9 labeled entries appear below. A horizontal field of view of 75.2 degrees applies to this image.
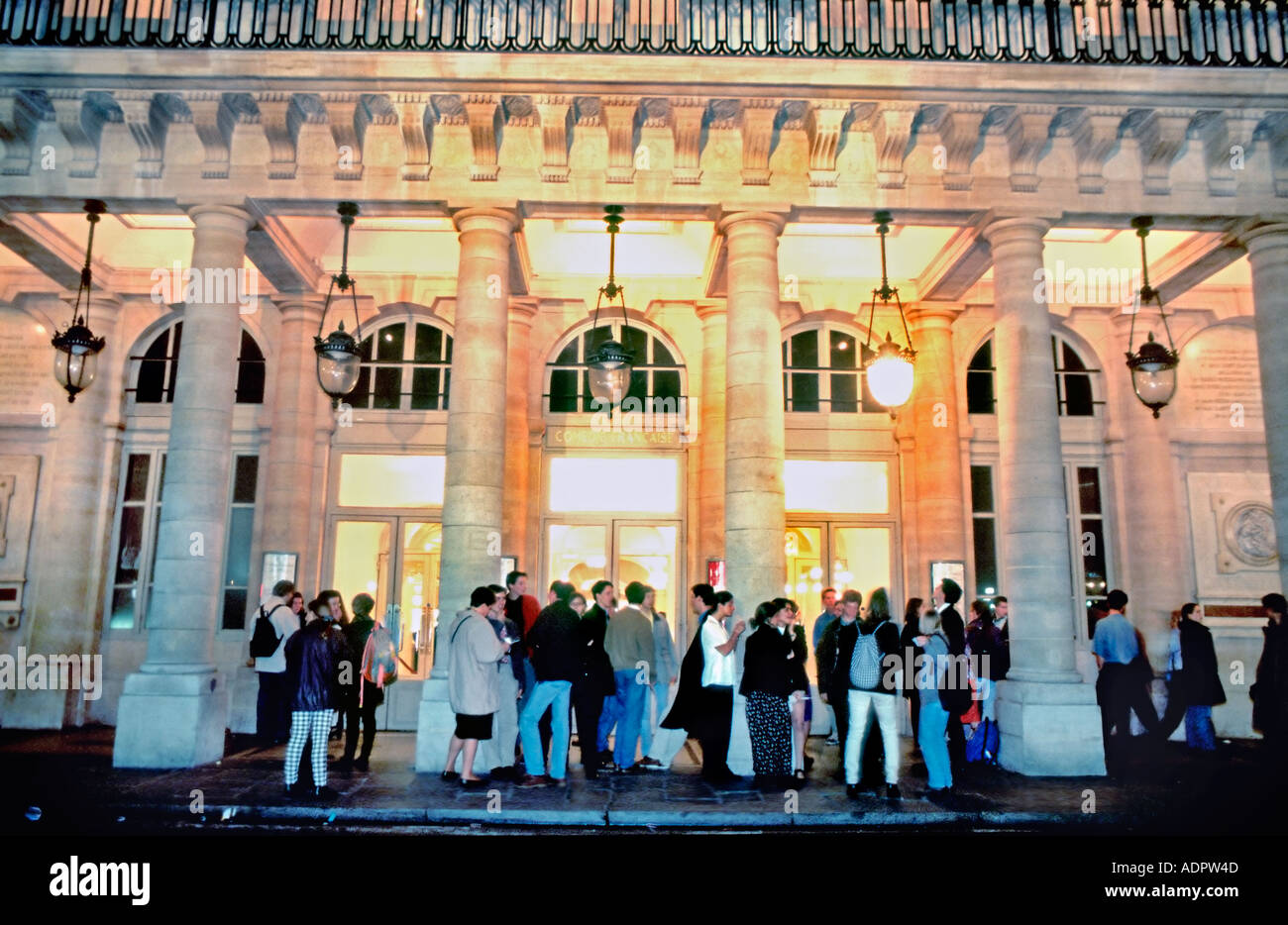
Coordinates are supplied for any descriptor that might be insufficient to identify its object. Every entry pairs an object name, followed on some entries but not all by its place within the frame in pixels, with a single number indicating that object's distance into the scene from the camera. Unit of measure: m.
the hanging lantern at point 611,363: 9.38
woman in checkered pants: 7.08
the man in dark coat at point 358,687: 8.27
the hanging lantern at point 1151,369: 9.51
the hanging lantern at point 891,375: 9.21
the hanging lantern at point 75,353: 9.73
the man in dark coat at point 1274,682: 8.83
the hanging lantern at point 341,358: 9.14
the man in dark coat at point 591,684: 8.02
